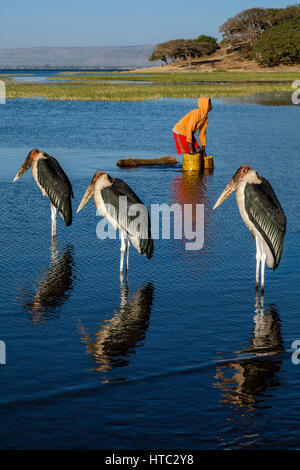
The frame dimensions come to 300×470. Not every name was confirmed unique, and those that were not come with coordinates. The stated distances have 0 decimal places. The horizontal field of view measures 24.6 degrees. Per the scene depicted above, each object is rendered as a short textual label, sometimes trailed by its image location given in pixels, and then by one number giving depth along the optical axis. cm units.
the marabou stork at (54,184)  982
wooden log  1762
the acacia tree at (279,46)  10731
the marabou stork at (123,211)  805
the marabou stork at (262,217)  752
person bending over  1683
